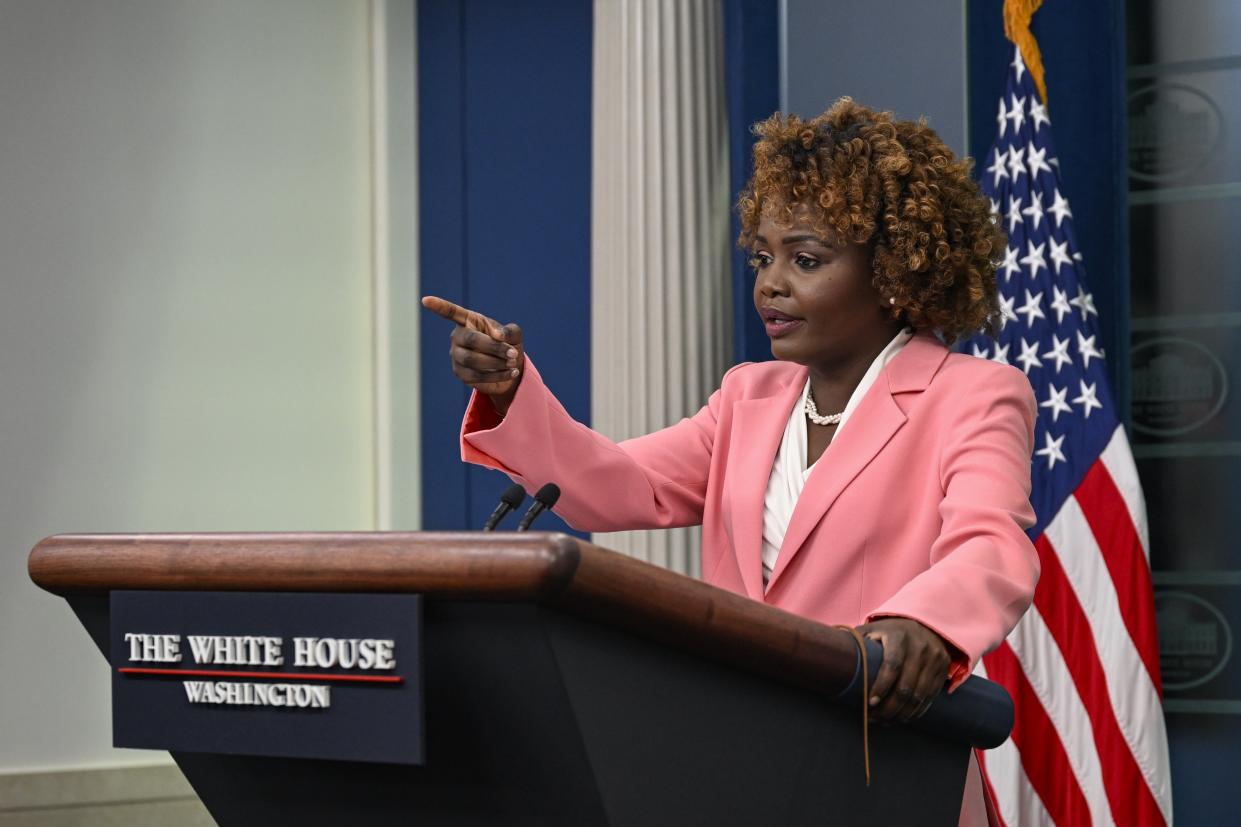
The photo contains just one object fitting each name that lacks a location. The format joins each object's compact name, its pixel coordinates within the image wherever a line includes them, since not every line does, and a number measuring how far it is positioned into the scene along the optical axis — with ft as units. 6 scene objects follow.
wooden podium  14.97
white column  25.40
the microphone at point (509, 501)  16.17
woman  16.67
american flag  21.80
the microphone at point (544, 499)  16.11
